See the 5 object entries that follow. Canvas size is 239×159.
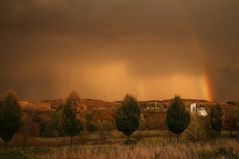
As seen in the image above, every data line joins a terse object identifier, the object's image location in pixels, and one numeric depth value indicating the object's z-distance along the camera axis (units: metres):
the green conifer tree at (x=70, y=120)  48.59
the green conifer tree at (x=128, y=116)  53.53
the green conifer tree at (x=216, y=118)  61.00
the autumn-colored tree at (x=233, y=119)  71.00
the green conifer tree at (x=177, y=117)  56.28
